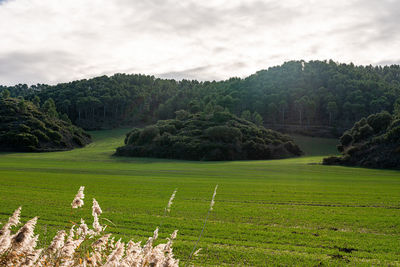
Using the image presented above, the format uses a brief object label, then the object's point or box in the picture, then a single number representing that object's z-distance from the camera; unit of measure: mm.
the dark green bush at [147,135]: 77125
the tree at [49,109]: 107250
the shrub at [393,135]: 53438
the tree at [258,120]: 107525
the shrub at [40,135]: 84956
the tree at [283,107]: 122688
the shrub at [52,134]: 88000
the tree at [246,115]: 112375
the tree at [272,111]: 121688
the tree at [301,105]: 121025
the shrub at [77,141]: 95062
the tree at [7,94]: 109050
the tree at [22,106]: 95219
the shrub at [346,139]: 63250
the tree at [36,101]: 119362
